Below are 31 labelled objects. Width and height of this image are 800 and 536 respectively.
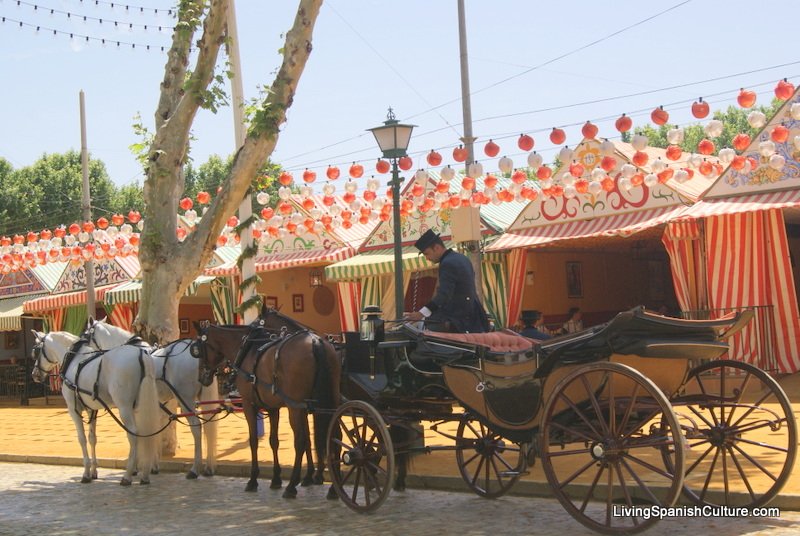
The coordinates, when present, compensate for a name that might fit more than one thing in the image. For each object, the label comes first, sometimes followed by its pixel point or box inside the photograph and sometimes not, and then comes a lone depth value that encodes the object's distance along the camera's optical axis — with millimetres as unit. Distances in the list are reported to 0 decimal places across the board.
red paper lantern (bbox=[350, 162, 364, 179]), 17500
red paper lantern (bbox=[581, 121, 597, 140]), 13703
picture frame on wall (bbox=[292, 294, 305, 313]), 24562
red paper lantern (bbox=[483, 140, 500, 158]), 14844
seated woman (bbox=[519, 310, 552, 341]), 10430
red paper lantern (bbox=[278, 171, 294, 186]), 18111
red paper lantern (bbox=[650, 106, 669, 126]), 13172
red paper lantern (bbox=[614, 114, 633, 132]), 13562
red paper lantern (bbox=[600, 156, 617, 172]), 15359
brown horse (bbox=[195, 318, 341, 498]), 9148
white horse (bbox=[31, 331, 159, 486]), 11031
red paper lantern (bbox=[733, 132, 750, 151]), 14486
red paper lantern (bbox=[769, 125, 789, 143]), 13641
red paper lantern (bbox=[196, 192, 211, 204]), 18234
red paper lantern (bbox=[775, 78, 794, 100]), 12688
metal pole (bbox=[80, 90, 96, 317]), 23812
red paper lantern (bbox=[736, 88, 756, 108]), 12500
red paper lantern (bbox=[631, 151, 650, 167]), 15312
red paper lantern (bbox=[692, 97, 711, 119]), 12852
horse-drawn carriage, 6410
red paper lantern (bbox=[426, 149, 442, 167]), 15701
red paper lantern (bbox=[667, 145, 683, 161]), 14180
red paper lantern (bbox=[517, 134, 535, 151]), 14203
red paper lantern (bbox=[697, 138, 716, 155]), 14047
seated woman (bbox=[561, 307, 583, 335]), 18095
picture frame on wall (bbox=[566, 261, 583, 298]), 20859
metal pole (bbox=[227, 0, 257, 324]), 13547
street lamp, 12320
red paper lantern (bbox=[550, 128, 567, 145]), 14180
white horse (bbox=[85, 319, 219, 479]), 11375
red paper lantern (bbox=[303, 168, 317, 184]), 17969
